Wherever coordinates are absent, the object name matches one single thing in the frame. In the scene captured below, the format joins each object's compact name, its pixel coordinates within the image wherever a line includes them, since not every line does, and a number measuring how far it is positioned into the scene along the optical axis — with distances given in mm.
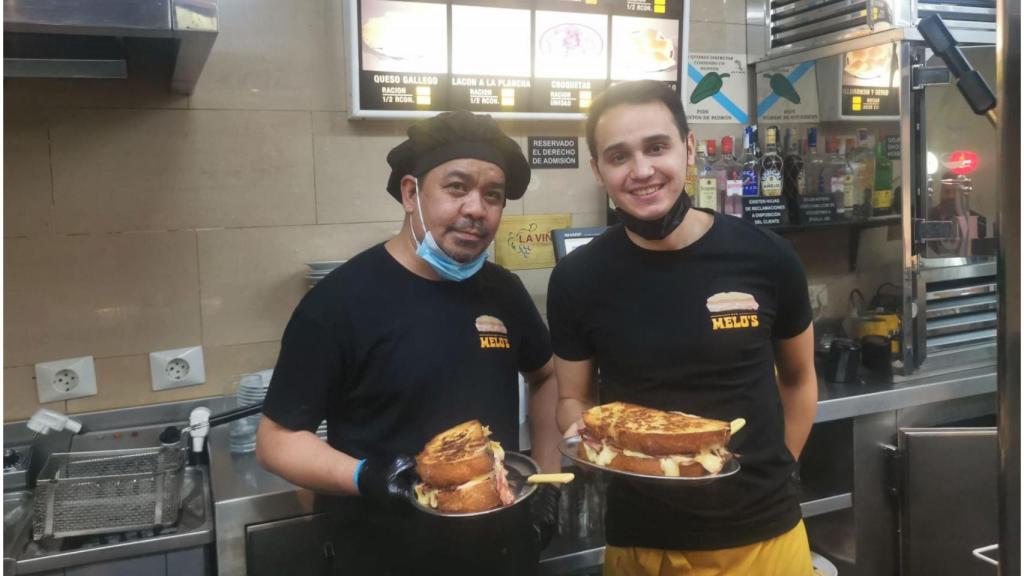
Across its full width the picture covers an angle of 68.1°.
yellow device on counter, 2414
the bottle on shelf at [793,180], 2570
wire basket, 1570
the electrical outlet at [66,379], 2000
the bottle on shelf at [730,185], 2521
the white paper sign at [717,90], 2709
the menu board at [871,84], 2301
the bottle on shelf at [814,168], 2602
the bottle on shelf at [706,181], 2506
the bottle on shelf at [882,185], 2410
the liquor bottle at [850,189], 2572
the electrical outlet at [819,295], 2764
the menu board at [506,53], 2234
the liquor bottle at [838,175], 2582
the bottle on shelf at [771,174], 2539
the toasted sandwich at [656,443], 1254
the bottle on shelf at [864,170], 2500
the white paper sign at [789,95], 2623
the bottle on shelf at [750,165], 2535
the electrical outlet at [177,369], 2105
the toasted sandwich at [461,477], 1204
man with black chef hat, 1357
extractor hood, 1227
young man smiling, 1382
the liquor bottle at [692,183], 2502
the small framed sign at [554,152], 2500
